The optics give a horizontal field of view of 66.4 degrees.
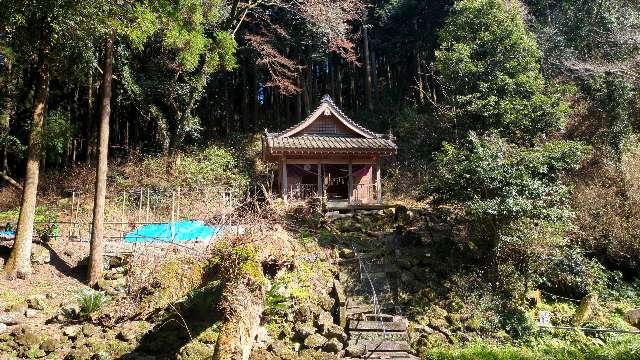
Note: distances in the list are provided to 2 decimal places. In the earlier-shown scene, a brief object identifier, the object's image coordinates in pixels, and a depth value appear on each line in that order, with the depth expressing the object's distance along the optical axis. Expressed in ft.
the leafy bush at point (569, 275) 39.68
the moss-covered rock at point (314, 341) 31.04
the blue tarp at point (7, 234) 45.11
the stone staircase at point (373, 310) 30.99
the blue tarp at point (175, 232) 42.47
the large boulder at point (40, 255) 40.57
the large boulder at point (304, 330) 31.81
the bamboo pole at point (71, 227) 46.15
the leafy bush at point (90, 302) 33.83
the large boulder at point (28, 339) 30.86
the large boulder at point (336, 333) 31.83
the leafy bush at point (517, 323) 34.17
